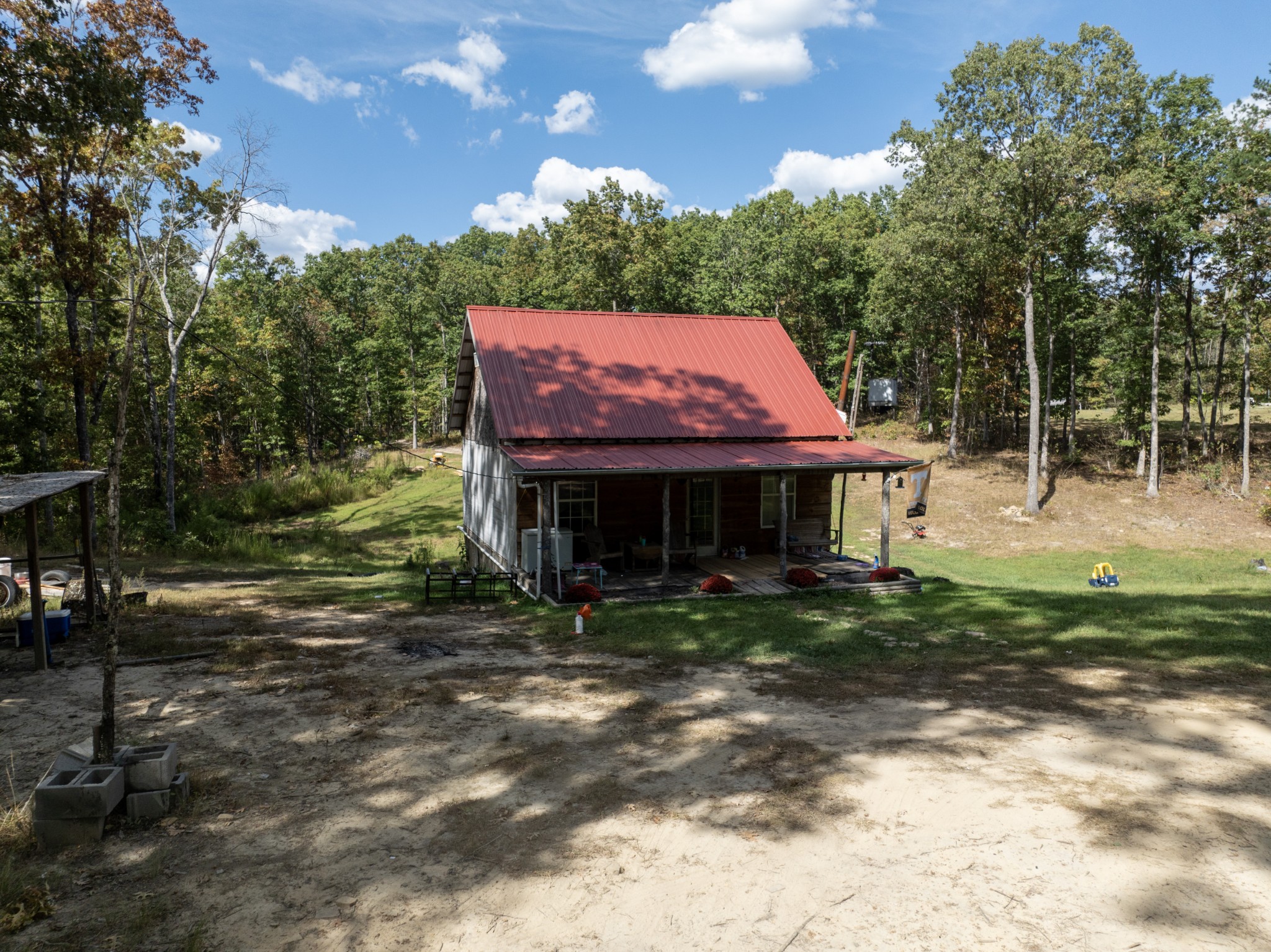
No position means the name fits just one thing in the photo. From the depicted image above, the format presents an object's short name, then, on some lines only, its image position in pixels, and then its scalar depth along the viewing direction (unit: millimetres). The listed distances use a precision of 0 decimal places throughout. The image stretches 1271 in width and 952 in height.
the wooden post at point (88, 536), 11914
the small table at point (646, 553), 17562
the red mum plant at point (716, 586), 15609
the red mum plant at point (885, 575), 16562
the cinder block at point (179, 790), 6445
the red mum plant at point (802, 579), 16109
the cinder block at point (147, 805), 6180
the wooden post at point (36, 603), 10227
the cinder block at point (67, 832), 5797
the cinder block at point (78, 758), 6379
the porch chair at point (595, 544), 17203
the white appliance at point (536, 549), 16016
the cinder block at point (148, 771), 6285
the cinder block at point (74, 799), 5797
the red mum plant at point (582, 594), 14945
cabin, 16062
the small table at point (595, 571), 16234
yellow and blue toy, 18906
